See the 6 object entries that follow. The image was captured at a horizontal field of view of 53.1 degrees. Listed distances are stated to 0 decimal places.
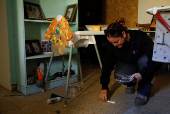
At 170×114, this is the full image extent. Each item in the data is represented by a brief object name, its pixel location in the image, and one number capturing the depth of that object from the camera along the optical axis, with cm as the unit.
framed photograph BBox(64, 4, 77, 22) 228
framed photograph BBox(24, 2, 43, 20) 199
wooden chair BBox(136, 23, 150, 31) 280
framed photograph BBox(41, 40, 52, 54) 225
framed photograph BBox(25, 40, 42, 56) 202
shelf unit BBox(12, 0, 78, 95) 190
